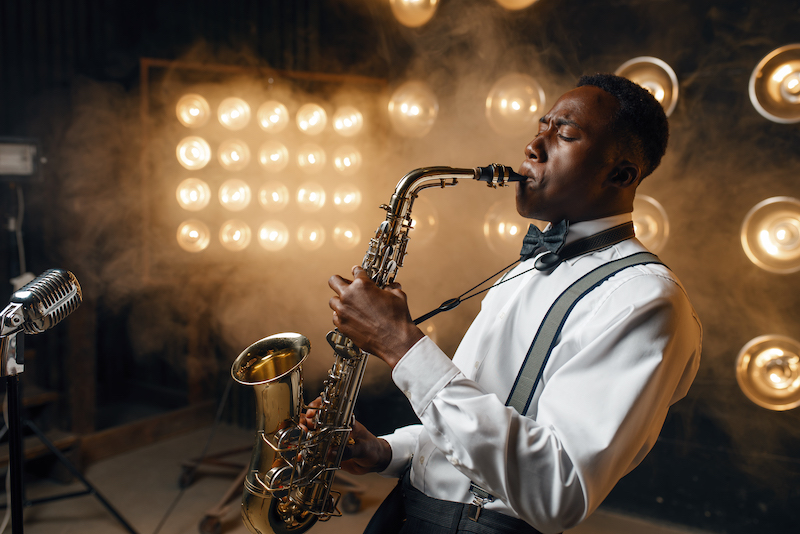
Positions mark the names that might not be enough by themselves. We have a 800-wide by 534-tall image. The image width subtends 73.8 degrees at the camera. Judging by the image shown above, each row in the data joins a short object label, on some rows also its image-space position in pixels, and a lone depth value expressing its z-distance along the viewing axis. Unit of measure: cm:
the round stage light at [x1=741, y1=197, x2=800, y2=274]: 276
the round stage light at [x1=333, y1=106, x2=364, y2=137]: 373
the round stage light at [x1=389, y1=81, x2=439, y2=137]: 369
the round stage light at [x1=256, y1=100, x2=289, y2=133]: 355
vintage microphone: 130
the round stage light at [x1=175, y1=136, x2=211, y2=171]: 345
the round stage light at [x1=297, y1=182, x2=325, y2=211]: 365
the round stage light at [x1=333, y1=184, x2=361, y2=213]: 374
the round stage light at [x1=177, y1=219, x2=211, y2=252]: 353
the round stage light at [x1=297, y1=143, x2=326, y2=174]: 364
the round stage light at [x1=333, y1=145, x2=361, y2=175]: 370
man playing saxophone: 106
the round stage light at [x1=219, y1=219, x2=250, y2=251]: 360
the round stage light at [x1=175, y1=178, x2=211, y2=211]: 347
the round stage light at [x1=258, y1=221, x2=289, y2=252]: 365
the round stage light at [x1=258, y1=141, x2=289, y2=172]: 358
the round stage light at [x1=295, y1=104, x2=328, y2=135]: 364
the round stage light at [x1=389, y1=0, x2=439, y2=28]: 347
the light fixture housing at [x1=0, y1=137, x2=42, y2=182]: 315
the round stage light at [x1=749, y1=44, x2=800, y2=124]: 273
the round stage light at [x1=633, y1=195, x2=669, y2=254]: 306
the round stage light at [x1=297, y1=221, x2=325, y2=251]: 370
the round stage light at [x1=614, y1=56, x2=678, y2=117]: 299
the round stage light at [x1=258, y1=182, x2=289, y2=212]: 361
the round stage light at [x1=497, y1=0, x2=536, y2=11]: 332
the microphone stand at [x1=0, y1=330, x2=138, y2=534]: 132
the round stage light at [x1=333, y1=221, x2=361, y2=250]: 374
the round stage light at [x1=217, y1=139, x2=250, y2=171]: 350
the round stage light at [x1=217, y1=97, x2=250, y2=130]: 352
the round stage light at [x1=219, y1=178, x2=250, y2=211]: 354
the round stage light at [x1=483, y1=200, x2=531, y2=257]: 336
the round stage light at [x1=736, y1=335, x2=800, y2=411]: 279
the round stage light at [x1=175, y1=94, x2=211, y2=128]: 344
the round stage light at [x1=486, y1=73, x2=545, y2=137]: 327
